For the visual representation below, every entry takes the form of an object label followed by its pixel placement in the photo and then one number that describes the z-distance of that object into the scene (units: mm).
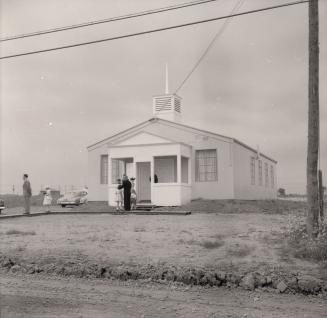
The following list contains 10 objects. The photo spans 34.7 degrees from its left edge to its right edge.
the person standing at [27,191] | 22269
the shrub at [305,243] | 10797
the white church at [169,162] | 26562
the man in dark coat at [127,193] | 22531
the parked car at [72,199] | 31328
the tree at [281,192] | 67994
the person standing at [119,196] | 23209
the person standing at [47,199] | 32331
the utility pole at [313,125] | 12359
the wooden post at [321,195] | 12758
